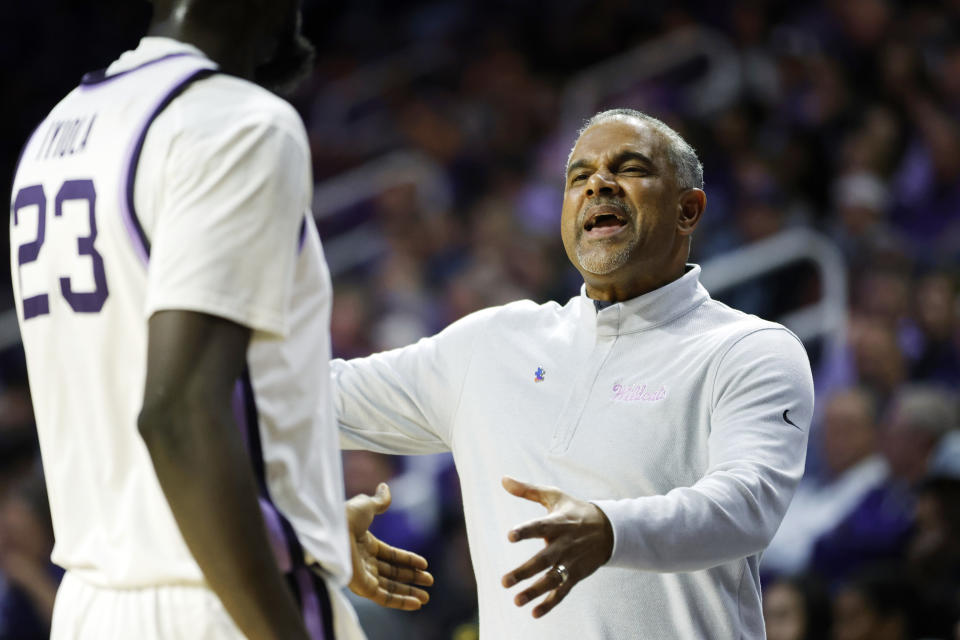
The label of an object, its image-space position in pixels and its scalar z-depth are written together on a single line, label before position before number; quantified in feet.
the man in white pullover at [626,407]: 16.65
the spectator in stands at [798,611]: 29.25
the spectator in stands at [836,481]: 33.83
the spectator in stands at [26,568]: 36.52
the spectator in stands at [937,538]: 30.42
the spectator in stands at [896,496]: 32.99
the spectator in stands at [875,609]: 29.01
